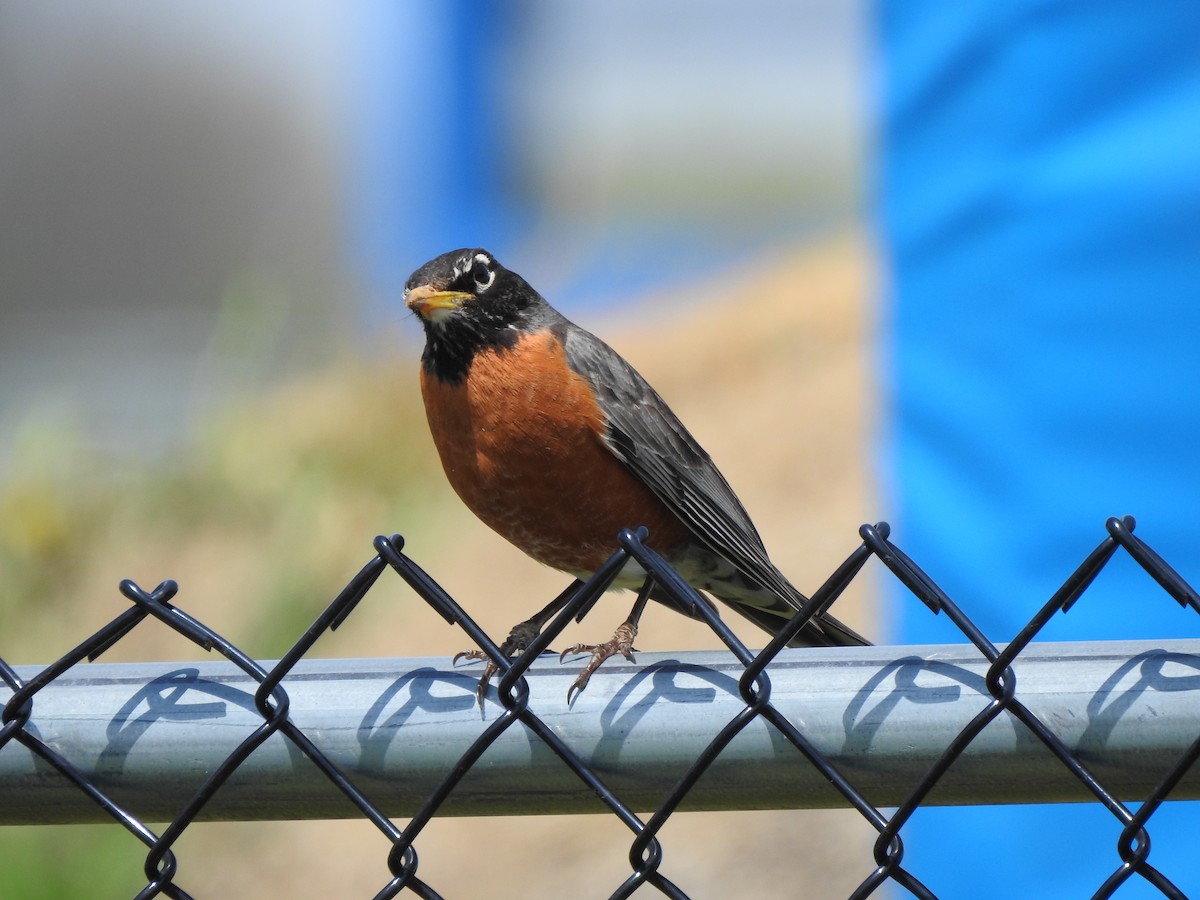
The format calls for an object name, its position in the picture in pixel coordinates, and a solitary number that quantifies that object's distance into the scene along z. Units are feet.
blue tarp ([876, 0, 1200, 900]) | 20.03
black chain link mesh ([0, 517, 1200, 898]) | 16.53
